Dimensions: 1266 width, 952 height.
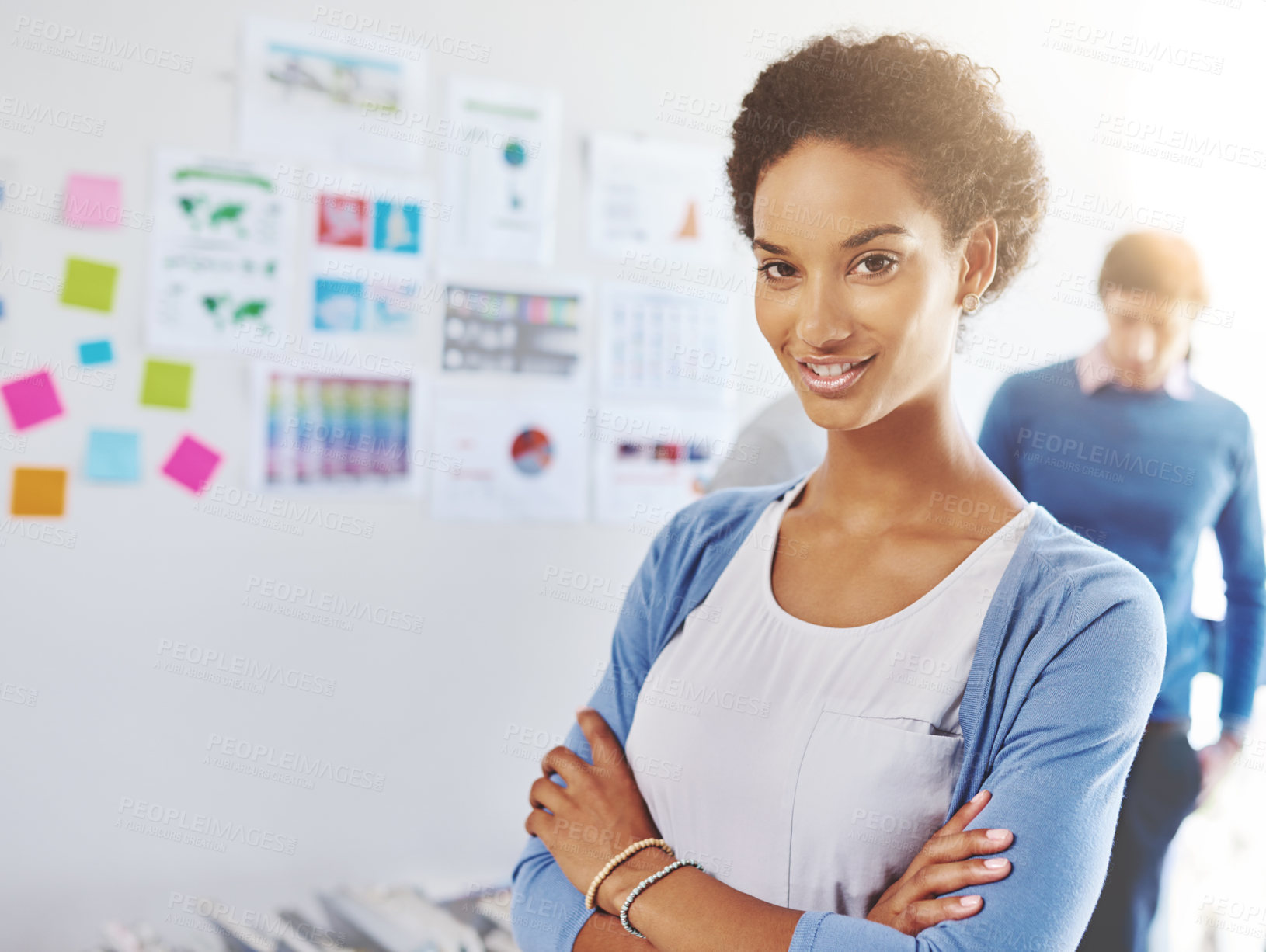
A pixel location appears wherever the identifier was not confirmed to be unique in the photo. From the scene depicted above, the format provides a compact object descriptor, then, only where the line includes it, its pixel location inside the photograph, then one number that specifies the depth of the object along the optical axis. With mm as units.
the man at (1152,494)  1908
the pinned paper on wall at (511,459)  2289
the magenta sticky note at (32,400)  1950
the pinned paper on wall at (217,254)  2035
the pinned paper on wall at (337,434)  2119
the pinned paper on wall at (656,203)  2410
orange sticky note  1955
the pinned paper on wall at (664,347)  2439
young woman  852
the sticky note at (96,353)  1988
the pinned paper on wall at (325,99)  2072
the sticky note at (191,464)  2051
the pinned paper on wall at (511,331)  2277
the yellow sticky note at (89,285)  1973
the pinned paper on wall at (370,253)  2148
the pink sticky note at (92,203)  1960
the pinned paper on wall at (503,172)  2266
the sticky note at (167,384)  2029
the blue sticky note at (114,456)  1995
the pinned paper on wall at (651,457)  2449
